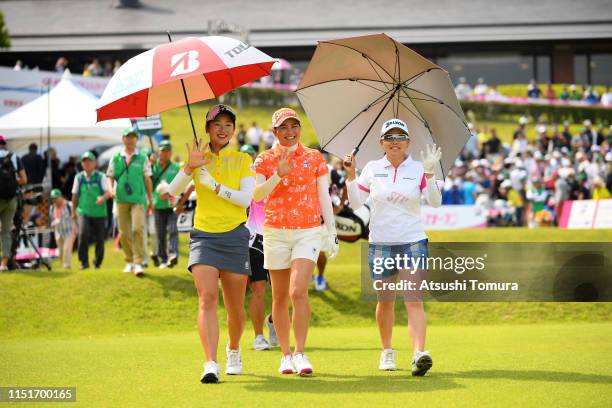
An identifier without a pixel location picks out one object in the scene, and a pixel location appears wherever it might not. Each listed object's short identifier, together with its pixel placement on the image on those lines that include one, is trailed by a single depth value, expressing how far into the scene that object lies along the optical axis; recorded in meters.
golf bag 16.55
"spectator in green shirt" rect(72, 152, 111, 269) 18.55
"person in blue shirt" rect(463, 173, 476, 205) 28.70
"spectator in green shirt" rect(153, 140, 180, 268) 18.25
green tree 51.56
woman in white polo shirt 9.53
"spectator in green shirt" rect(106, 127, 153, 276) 16.55
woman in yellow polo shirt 9.04
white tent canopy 22.52
